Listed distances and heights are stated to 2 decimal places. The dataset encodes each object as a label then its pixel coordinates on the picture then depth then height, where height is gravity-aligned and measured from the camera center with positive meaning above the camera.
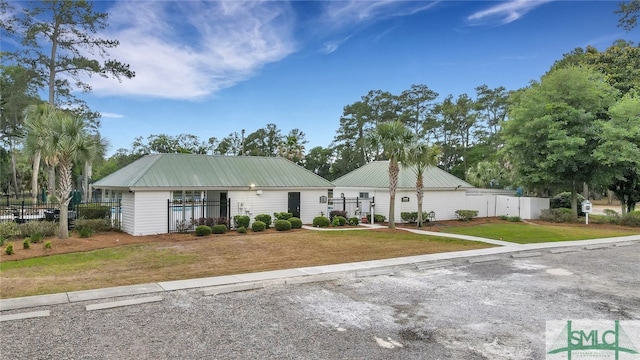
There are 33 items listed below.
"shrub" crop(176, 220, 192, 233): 18.75 -1.87
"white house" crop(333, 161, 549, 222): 25.67 -0.47
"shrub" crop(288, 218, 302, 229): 20.88 -1.88
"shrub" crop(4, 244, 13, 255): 12.28 -2.02
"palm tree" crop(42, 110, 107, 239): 15.22 +1.65
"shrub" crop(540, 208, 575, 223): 27.17 -1.86
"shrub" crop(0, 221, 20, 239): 15.53 -1.77
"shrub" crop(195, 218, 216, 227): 19.06 -1.69
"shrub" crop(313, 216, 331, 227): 22.25 -1.91
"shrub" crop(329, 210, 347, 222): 24.09 -1.59
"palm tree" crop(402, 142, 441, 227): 21.92 +1.83
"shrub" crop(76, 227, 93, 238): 16.42 -1.94
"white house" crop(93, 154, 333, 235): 18.41 -0.03
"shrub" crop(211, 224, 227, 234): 18.67 -1.99
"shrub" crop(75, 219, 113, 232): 18.44 -1.80
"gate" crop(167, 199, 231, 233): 18.94 -1.41
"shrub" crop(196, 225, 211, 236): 17.91 -1.96
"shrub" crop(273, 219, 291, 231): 20.12 -1.92
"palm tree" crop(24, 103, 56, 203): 15.21 +2.18
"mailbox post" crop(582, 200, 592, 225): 25.55 -1.23
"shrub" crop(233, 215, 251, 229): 19.78 -1.69
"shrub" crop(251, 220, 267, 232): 19.75 -1.94
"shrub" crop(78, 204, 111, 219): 20.50 -1.30
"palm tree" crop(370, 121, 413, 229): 20.75 +2.69
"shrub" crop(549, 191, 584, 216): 32.22 -0.97
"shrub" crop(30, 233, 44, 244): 14.71 -1.94
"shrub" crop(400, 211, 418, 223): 24.82 -1.77
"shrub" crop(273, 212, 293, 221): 21.22 -1.50
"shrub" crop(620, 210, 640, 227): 25.12 -1.99
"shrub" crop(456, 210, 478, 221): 26.95 -1.77
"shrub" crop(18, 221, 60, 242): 16.33 -1.78
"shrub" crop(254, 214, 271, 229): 20.70 -1.65
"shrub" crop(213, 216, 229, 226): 19.47 -1.67
